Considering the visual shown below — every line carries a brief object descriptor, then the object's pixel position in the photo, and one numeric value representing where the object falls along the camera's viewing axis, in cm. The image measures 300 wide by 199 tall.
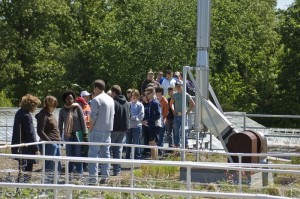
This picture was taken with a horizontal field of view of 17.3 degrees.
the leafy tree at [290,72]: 5553
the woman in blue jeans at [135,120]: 1947
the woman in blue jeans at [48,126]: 1516
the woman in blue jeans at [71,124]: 1638
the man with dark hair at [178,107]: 2123
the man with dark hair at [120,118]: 1767
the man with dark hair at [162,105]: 2103
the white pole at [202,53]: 1861
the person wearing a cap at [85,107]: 1803
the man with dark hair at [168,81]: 2333
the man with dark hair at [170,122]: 2164
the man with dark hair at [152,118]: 1989
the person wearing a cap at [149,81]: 2232
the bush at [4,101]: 5578
